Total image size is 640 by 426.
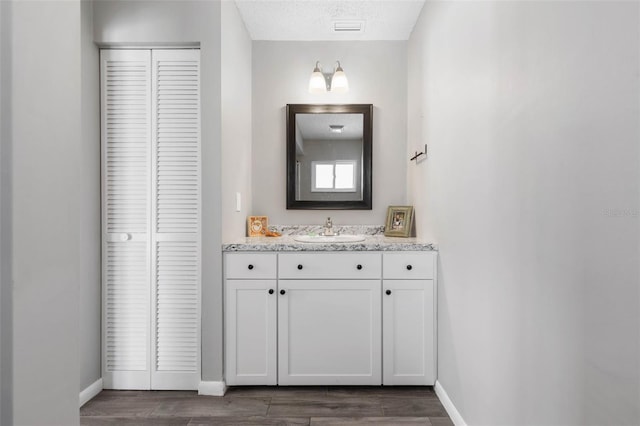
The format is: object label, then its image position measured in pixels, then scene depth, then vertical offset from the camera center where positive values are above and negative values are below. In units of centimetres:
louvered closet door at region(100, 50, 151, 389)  221 -3
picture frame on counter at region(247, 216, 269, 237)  274 -10
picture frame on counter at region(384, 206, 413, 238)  270 -6
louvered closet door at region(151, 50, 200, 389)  221 -4
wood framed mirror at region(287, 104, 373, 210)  291 +43
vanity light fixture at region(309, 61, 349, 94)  279 +95
